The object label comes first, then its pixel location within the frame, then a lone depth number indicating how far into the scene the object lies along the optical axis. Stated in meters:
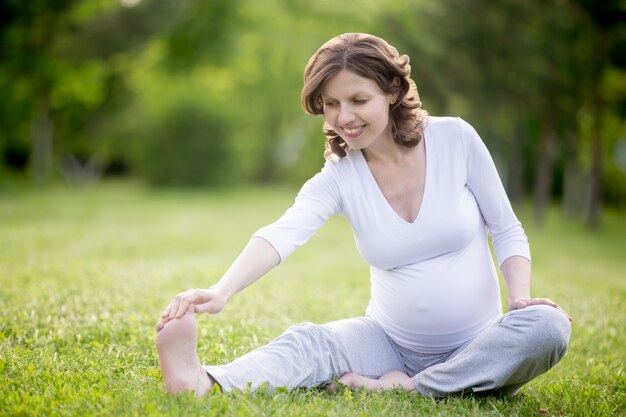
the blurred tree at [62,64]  20.48
